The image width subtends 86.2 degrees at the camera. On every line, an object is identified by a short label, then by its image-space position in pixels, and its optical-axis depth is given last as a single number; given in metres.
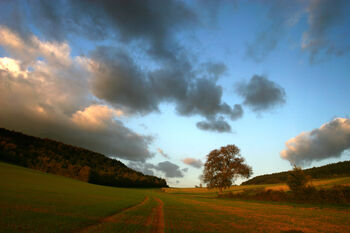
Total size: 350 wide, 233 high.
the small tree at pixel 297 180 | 40.34
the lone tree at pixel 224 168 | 57.41
